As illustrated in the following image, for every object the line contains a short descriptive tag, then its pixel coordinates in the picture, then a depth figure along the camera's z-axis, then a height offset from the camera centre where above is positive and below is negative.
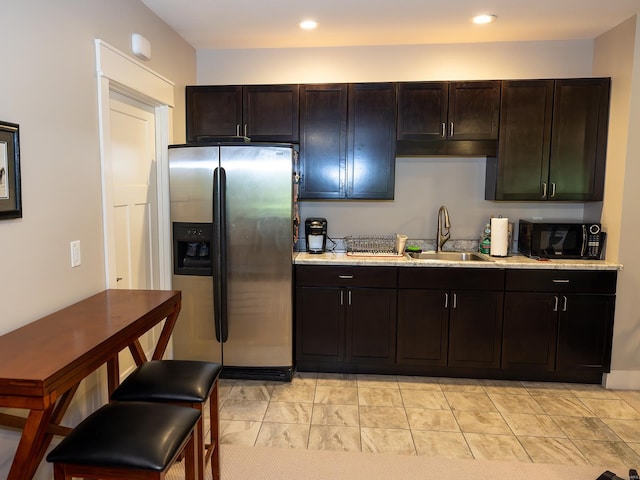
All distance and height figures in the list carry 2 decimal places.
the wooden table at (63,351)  1.31 -0.52
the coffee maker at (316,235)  3.72 -0.28
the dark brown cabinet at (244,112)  3.65 +0.72
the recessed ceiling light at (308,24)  3.21 +1.28
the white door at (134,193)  2.81 +0.04
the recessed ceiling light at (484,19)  3.09 +1.29
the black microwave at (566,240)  3.44 -0.27
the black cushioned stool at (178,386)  1.83 -0.78
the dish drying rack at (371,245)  3.82 -0.37
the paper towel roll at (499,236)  3.55 -0.26
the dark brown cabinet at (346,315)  3.47 -0.88
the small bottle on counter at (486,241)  3.78 -0.31
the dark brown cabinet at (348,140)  3.58 +0.49
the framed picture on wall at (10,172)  1.75 +0.10
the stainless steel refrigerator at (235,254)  3.23 -0.40
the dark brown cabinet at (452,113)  3.51 +0.71
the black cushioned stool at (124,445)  1.38 -0.78
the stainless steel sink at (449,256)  3.77 -0.45
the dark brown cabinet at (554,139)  3.43 +0.51
